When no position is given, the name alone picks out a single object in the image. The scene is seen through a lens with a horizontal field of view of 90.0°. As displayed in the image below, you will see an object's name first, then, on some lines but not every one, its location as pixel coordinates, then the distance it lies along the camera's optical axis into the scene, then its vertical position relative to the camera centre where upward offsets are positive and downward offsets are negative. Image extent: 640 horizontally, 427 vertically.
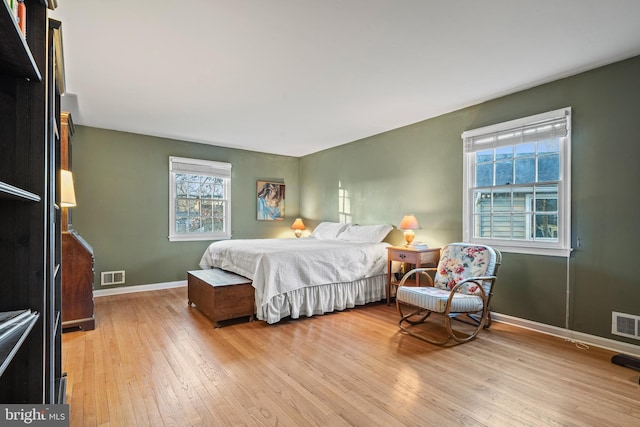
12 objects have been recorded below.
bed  3.44 -0.68
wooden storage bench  3.34 -0.92
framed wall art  6.29 +0.25
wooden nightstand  3.84 -0.55
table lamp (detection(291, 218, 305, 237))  6.41 -0.29
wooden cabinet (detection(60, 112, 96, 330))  3.18 -0.69
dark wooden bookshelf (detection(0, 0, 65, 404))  1.09 +0.02
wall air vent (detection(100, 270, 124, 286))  4.71 -0.99
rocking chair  2.91 -0.78
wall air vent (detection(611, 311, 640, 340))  2.65 -0.93
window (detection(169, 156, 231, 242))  5.32 +0.22
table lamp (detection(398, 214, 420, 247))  4.14 -0.17
